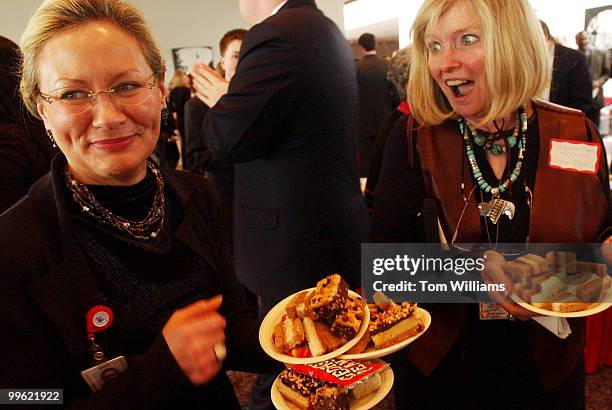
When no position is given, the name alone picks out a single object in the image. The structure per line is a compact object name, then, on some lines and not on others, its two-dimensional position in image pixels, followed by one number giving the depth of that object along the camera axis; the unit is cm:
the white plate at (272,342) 77
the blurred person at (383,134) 153
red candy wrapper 76
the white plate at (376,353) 80
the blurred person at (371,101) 344
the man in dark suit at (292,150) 147
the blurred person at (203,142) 215
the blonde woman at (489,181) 99
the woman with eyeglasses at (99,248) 69
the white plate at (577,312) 86
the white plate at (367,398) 76
